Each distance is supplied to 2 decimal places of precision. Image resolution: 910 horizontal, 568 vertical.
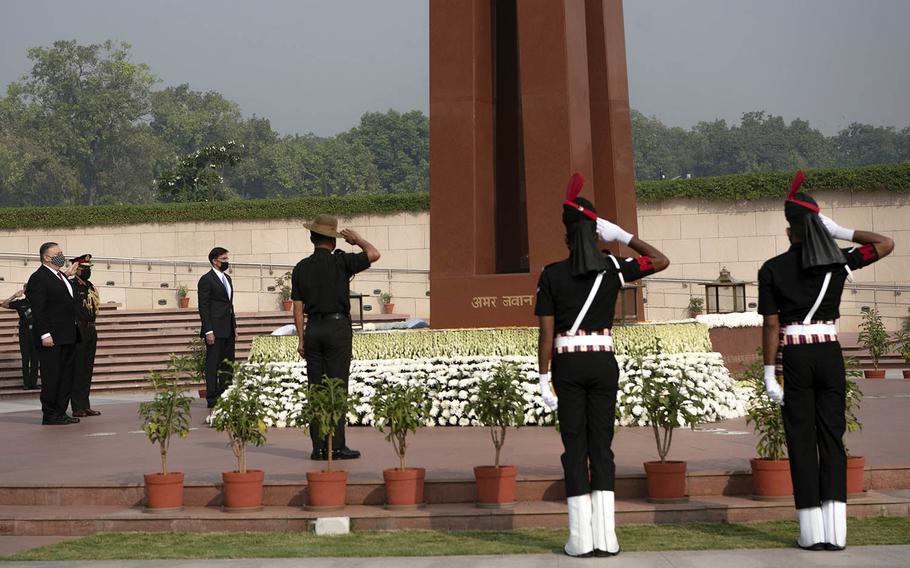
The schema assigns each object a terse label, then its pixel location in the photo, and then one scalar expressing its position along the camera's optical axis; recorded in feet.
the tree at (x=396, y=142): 256.52
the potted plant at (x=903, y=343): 56.39
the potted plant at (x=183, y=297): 89.66
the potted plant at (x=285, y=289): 88.69
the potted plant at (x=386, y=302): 89.81
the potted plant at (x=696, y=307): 84.84
